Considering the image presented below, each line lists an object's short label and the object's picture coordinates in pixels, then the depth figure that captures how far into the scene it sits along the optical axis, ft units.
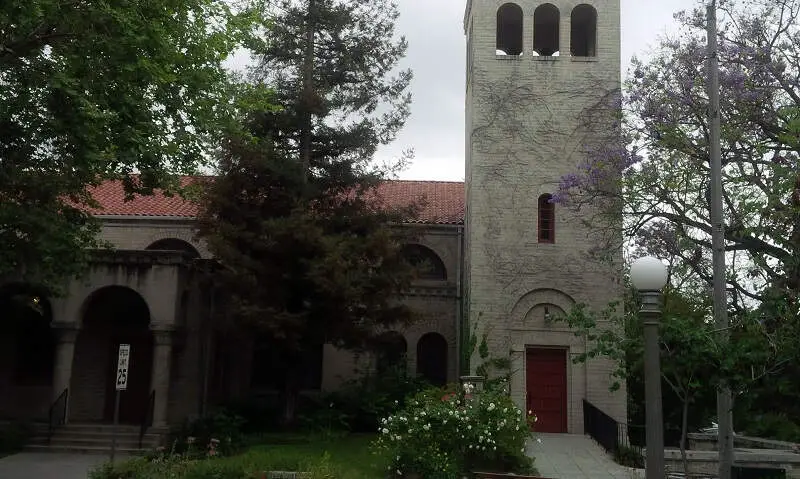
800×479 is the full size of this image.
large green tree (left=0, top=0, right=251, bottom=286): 47.85
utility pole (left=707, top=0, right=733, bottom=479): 37.01
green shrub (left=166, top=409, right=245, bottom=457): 61.26
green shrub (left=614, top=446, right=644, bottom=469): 56.90
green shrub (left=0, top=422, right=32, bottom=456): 67.46
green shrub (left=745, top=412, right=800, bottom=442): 70.33
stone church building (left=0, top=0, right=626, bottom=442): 73.92
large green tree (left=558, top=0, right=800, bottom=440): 48.60
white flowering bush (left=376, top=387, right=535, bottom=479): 50.29
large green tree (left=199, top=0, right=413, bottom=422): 66.44
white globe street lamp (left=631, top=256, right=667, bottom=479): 30.12
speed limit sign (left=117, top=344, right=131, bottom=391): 48.68
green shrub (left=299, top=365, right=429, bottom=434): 70.23
